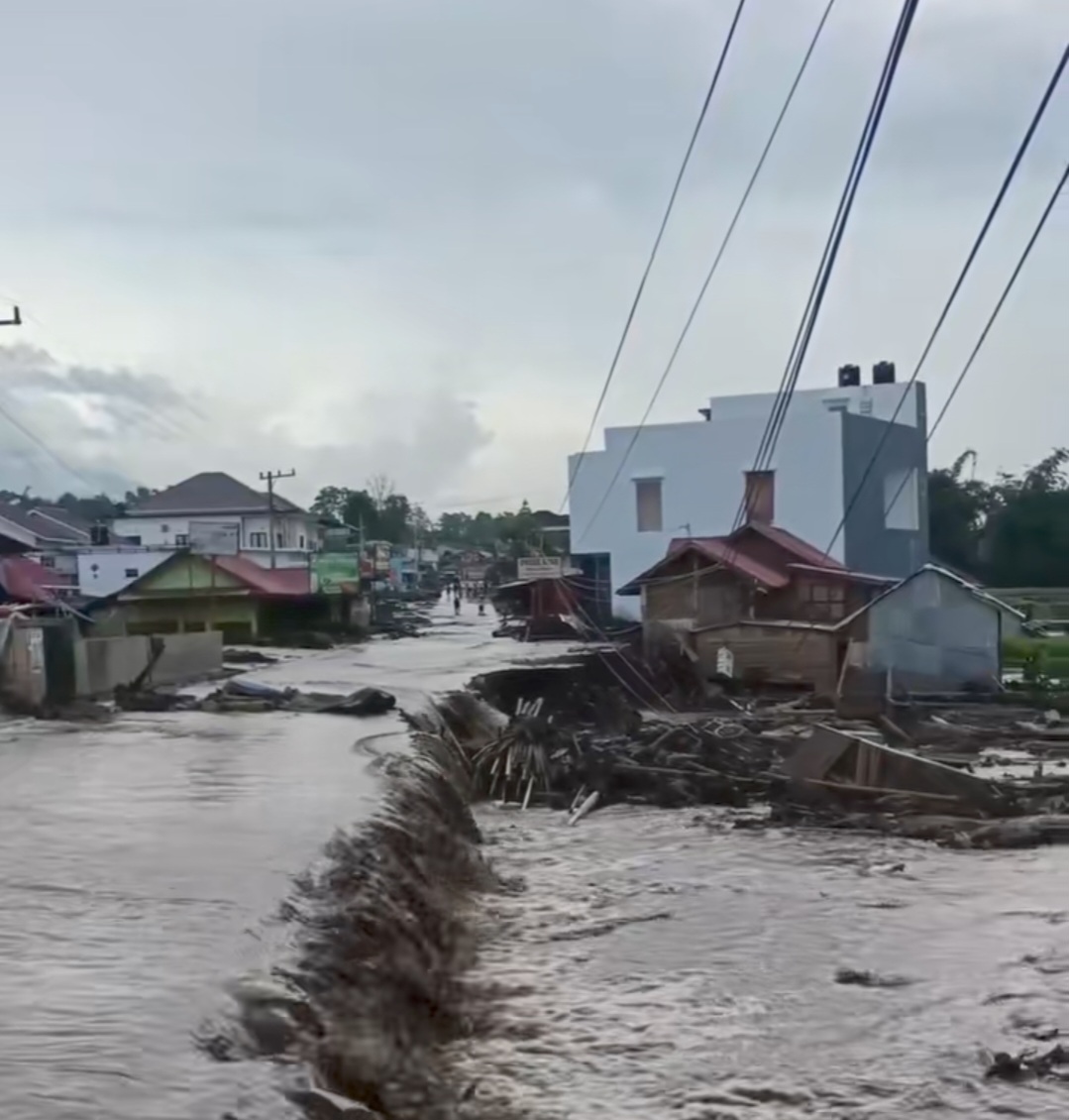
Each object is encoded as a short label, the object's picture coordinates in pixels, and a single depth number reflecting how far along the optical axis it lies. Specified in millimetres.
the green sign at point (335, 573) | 56719
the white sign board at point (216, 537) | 57750
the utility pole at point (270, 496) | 69125
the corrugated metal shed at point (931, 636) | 36406
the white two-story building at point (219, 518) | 68062
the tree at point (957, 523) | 67062
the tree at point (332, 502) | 108500
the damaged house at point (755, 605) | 38000
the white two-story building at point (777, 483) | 49656
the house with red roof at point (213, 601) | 48812
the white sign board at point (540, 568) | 55219
